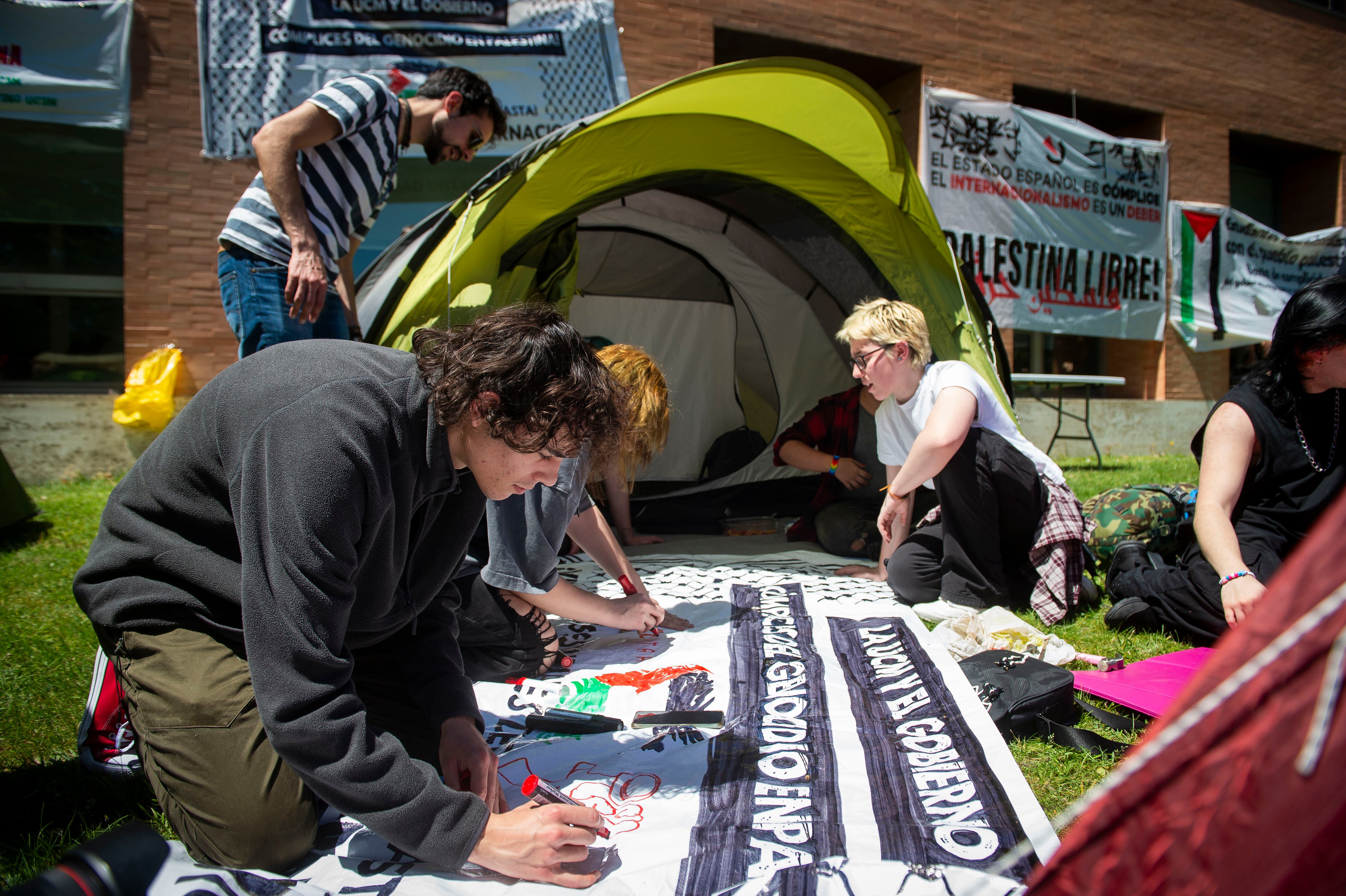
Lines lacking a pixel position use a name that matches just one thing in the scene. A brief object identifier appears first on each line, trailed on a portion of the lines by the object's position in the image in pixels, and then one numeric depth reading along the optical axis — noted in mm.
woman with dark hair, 1763
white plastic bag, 1848
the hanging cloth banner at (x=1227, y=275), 7266
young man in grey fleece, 860
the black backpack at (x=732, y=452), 4168
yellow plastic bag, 4629
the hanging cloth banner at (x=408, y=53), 4738
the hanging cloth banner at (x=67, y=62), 4500
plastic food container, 3594
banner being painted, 1014
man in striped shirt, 1914
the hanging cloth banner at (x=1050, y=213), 6293
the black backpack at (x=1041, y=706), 1431
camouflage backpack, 2543
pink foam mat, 1543
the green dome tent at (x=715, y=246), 2635
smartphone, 1498
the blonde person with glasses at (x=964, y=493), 2232
